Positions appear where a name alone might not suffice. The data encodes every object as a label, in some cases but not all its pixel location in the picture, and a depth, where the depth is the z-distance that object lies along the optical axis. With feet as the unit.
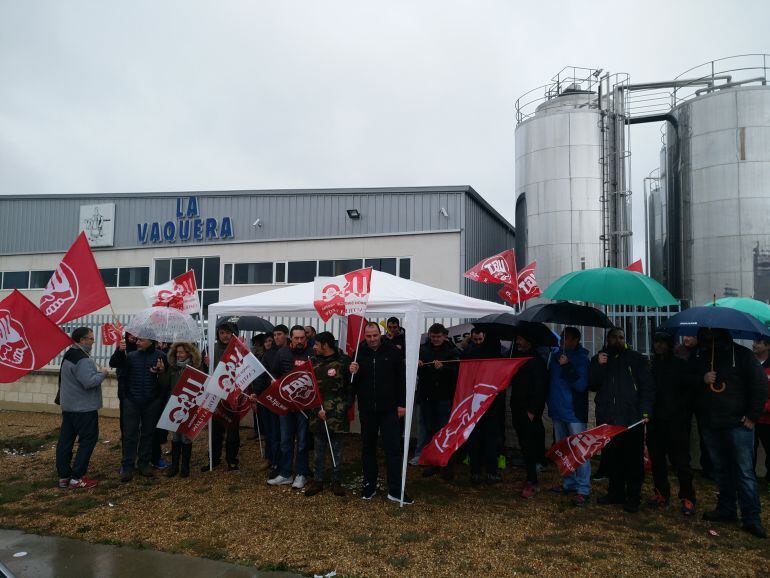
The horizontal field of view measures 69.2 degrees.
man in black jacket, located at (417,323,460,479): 24.29
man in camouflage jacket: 21.65
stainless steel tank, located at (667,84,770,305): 38.09
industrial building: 58.29
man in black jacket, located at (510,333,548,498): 21.72
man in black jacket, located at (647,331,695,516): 19.63
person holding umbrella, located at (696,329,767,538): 17.85
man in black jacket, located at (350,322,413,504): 20.89
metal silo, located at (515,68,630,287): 43.91
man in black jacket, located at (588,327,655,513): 19.60
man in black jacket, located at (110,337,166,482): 24.07
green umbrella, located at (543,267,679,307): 19.42
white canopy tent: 20.94
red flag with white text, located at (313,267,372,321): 21.26
